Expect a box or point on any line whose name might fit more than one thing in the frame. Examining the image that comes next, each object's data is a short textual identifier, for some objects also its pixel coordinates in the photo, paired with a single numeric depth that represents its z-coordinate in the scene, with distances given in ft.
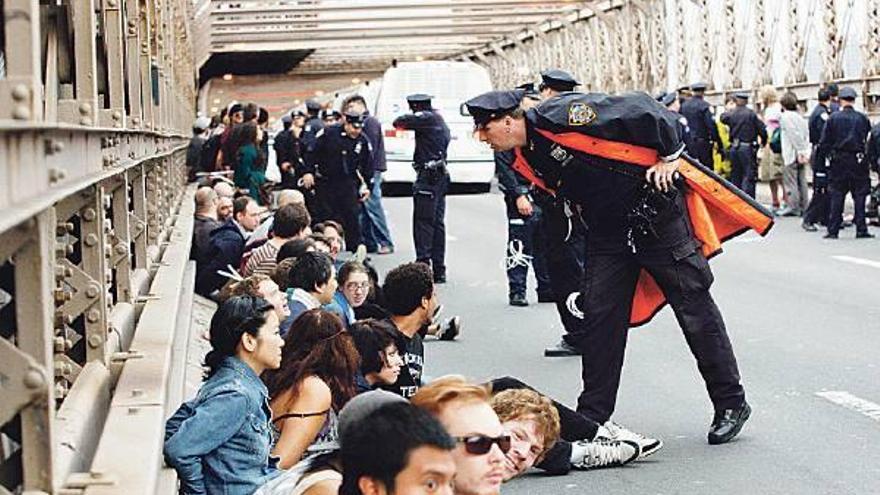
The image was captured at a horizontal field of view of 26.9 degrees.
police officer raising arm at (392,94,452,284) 57.93
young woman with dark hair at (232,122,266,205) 69.41
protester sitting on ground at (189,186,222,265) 43.68
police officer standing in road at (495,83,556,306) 48.55
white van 100.53
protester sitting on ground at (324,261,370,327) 32.99
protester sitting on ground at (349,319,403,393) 25.64
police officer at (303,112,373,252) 66.39
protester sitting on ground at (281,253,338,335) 29.63
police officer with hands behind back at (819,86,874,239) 70.85
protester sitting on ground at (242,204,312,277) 38.22
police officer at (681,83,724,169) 83.82
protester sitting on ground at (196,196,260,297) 42.29
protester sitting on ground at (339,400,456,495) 12.30
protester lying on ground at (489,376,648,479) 27.73
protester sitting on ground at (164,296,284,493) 19.69
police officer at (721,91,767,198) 85.66
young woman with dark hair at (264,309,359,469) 22.53
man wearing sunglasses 14.21
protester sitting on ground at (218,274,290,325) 26.32
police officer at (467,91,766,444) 28.35
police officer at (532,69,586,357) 39.04
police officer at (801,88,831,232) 73.82
